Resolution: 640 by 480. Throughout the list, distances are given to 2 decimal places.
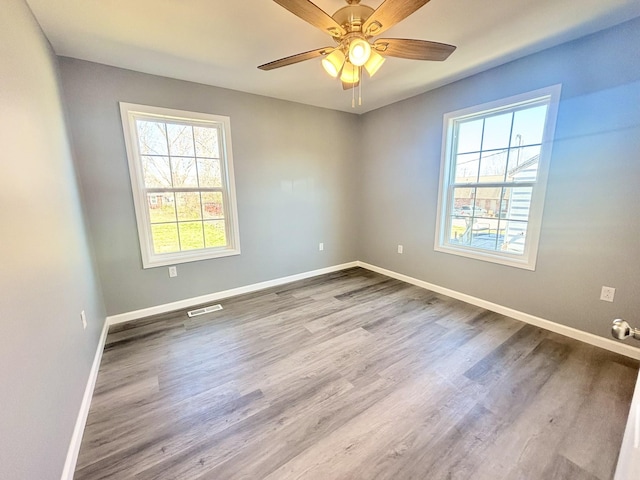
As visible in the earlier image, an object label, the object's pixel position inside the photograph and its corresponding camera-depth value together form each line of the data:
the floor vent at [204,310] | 2.86
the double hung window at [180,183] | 2.66
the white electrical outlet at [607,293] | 2.09
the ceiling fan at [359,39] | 1.31
